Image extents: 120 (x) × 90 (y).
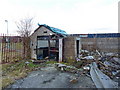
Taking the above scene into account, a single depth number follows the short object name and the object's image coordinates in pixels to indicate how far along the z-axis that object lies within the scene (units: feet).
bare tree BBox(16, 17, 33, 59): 24.50
